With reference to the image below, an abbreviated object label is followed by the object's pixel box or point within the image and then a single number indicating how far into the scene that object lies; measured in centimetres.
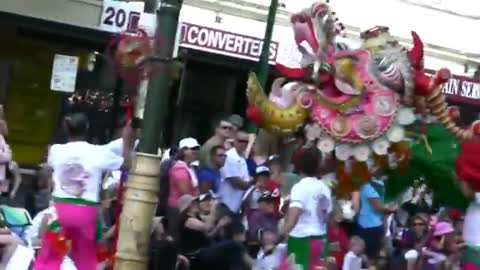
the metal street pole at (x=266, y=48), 1748
